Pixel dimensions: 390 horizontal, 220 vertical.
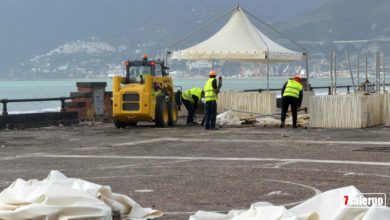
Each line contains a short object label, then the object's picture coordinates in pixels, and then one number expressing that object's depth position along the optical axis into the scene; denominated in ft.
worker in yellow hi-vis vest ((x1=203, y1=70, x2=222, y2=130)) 88.89
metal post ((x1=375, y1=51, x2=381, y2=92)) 99.76
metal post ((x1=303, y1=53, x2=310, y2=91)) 121.47
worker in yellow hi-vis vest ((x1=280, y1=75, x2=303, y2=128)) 88.33
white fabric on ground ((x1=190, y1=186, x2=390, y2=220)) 23.26
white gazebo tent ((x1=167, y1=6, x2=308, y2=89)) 114.32
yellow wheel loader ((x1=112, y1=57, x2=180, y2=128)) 92.32
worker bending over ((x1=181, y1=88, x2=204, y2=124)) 99.86
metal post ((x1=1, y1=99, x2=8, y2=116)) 97.71
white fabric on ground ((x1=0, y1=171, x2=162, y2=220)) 27.27
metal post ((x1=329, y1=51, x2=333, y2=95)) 94.52
